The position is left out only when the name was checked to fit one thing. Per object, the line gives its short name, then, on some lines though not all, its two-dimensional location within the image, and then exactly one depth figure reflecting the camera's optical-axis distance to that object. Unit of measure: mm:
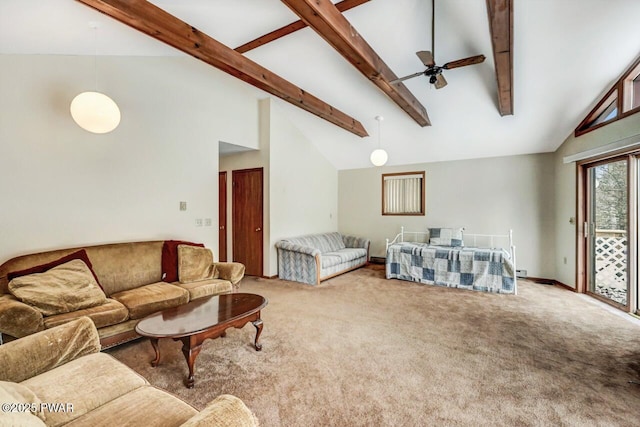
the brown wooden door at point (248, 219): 5477
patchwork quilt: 4660
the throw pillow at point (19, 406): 898
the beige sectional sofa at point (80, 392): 1075
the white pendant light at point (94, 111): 2725
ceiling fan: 2904
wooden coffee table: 2170
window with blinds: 6391
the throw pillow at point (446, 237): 5566
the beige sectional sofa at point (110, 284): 2340
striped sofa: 5055
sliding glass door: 3770
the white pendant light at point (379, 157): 4948
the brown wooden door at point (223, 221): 6016
